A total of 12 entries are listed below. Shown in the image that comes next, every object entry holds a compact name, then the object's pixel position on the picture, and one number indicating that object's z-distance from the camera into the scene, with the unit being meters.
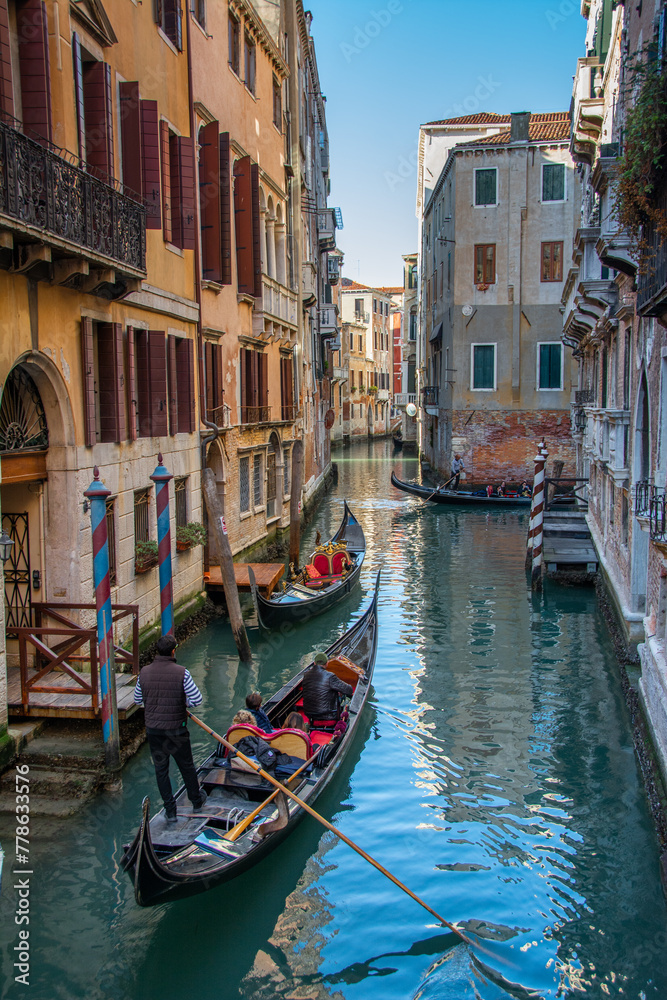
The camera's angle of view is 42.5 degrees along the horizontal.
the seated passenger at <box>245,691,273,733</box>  6.61
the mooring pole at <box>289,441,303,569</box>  14.68
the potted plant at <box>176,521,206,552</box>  10.38
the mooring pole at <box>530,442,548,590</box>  13.53
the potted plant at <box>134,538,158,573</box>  8.81
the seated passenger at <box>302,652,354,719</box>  7.25
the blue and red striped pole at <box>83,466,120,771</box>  6.18
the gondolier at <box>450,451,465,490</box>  24.55
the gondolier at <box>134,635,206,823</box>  5.41
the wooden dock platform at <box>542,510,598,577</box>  13.74
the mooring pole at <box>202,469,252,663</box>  9.81
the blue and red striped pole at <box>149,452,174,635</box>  8.08
